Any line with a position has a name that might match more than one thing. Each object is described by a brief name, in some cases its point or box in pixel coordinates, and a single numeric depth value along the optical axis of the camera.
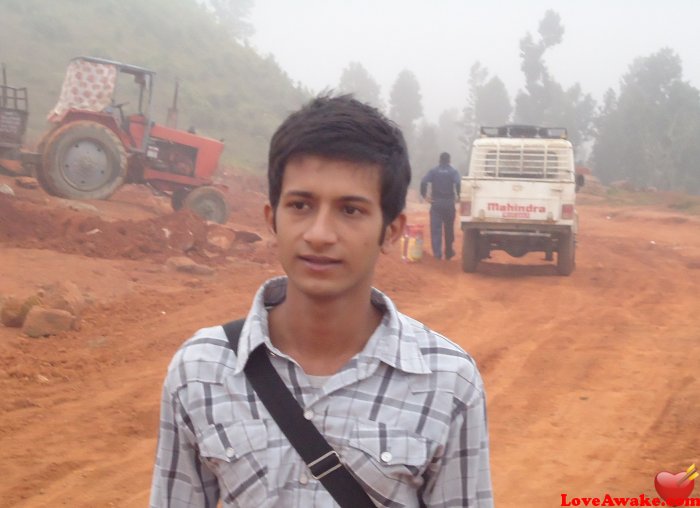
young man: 1.78
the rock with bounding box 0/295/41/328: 7.98
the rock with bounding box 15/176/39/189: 16.88
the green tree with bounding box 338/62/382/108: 77.56
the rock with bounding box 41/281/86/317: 8.56
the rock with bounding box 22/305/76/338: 7.78
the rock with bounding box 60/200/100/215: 14.97
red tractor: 15.20
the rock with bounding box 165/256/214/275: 11.63
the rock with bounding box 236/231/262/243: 14.66
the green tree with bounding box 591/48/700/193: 43.94
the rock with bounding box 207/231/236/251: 13.86
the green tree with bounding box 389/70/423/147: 72.69
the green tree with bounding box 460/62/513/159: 71.75
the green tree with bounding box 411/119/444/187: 55.34
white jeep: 12.90
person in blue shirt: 14.51
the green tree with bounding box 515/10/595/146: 59.84
